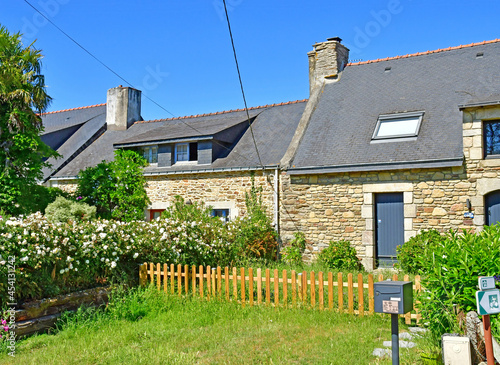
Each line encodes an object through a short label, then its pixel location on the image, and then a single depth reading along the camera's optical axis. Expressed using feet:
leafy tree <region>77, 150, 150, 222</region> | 52.34
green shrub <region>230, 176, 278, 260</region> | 40.42
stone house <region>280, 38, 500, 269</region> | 35.29
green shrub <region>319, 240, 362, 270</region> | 38.70
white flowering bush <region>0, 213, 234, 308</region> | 22.75
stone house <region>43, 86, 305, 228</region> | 46.68
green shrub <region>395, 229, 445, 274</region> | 35.01
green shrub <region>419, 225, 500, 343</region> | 15.89
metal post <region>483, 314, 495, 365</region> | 12.48
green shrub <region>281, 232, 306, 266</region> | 41.88
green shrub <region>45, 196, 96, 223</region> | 46.38
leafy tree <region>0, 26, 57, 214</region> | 41.70
